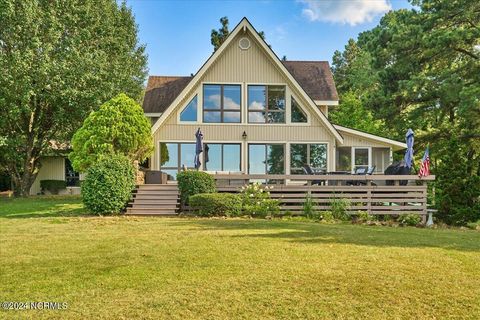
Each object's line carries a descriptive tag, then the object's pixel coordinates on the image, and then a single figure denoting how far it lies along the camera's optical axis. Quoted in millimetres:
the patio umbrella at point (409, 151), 13609
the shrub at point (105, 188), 12008
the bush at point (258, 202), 12391
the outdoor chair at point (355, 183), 13617
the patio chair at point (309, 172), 14683
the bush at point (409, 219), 12164
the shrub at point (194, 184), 12812
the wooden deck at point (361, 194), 12680
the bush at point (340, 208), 12289
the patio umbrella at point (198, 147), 15602
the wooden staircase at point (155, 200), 12555
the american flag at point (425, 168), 12881
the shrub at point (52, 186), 25781
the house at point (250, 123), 17781
